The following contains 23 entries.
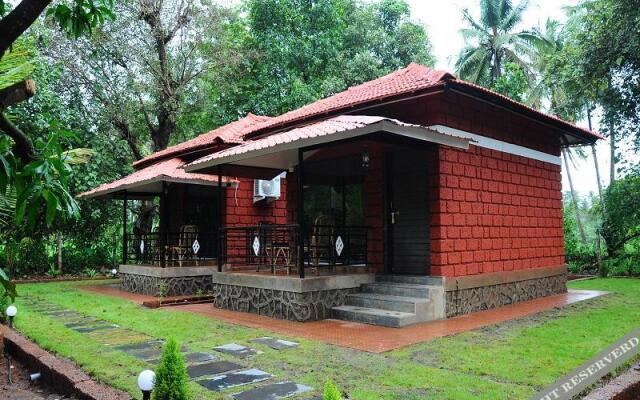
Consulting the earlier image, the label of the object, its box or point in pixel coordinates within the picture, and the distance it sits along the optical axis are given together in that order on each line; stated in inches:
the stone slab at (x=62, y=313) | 328.2
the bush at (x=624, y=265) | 584.4
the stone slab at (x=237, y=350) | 212.6
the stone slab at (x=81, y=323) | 289.9
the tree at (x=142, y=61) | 626.5
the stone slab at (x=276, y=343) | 225.6
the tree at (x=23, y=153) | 78.2
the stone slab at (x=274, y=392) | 154.7
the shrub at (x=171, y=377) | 131.1
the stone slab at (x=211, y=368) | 183.5
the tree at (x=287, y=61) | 774.5
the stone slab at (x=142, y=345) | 227.3
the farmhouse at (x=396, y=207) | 301.1
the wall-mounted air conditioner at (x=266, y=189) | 473.1
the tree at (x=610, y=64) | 456.4
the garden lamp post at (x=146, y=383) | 127.0
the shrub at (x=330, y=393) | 95.1
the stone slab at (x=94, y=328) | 274.1
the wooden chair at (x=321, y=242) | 340.5
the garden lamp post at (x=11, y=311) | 253.8
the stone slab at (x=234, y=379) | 168.2
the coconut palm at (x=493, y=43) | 934.4
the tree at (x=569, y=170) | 996.6
